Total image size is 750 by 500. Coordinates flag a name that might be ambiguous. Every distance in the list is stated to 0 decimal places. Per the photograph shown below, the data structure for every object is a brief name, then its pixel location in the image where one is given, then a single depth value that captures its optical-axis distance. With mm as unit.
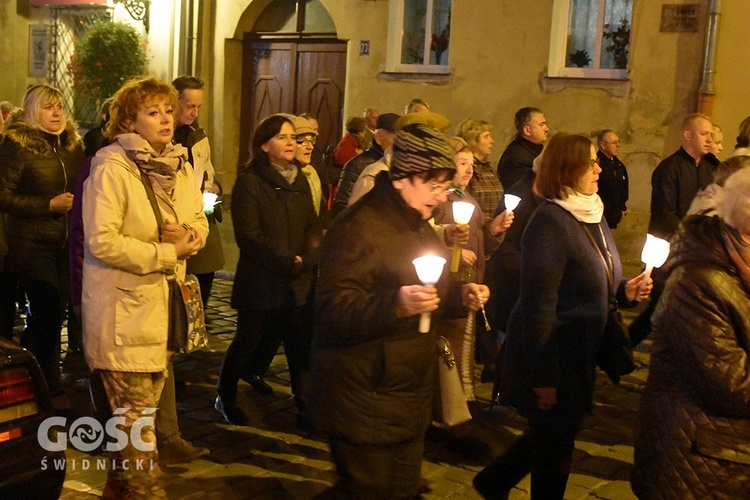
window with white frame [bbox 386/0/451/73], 15578
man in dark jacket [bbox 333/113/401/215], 6797
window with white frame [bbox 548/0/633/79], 13844
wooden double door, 17062
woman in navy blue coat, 4508
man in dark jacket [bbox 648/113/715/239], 8273
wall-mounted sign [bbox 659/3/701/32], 12922
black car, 4016
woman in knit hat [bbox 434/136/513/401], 5676
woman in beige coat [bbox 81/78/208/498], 4656
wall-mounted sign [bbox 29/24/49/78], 21266
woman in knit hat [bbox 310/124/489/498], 3744
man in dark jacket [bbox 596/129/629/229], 11617
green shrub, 18172
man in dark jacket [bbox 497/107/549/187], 8906
